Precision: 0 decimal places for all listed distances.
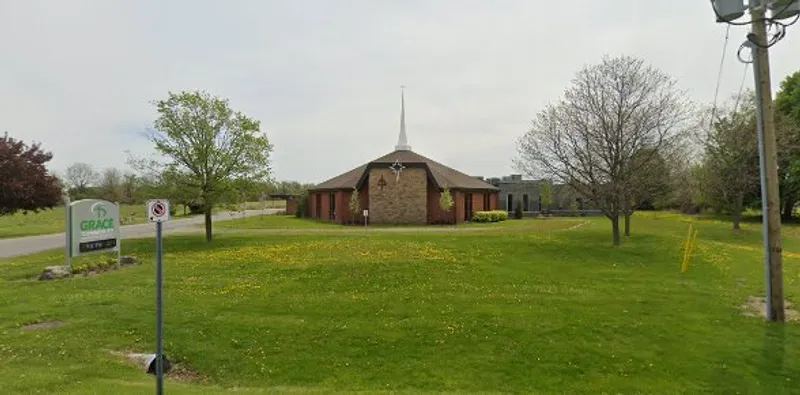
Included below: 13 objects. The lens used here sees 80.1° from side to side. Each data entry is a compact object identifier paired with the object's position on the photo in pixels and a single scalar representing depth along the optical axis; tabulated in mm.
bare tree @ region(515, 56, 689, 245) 23234
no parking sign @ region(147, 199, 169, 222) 5641
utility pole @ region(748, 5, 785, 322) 9977
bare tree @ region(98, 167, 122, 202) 66806
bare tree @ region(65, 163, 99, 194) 88688
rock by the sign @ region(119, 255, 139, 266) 18562
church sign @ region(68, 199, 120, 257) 16172
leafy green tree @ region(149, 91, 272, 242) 25156
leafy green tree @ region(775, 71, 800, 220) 33344
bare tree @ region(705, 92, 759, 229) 31389
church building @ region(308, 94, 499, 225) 38656
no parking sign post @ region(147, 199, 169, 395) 5441
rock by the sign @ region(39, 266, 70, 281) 15219
